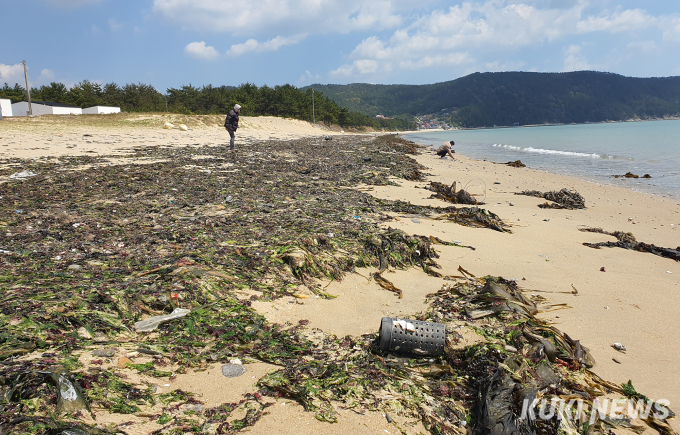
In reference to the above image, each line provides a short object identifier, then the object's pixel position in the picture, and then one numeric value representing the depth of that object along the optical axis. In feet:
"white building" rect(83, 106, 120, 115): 148.97
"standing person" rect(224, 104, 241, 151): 52.65
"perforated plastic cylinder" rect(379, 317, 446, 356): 8.89
